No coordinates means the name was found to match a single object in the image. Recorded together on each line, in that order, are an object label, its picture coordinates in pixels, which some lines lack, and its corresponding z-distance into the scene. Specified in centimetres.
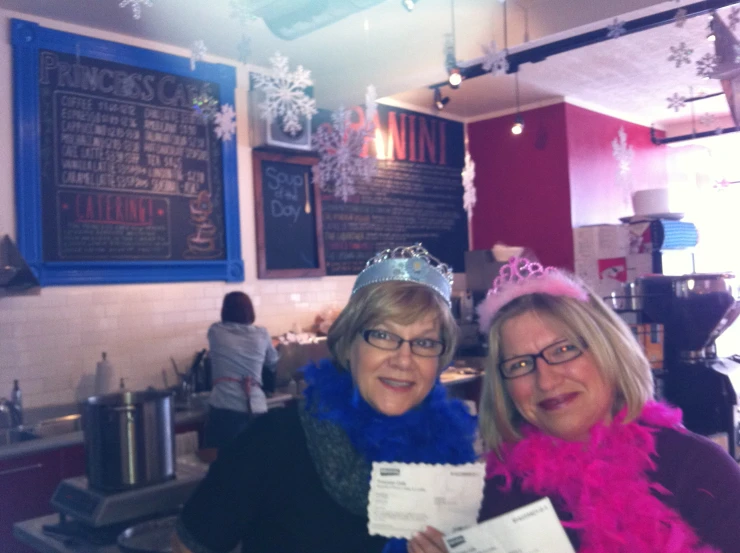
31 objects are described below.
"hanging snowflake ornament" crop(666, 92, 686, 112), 413
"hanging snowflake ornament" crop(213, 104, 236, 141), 377
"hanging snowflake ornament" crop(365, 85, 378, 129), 405
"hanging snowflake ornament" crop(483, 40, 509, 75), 354
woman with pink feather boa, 138
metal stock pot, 190
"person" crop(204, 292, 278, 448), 374
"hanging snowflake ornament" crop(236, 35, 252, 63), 281
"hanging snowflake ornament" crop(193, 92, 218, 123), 431
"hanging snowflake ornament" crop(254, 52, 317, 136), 325
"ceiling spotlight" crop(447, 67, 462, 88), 370
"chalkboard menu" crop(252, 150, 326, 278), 472
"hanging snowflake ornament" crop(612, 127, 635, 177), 680
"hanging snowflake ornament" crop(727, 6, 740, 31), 290
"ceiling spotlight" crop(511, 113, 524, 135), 498
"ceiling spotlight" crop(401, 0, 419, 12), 286
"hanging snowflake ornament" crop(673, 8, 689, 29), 293
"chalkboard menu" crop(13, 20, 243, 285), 361
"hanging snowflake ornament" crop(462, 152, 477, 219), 534
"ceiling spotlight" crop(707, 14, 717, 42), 299
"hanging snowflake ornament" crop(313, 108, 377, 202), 499
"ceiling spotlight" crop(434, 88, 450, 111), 454
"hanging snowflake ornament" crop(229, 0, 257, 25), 268
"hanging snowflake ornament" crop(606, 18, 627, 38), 338
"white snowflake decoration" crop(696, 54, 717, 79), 309
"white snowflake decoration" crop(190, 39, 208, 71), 287
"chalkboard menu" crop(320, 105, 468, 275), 543
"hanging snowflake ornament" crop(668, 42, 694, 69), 323
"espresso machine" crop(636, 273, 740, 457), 324
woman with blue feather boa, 148
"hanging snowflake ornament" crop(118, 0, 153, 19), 249
